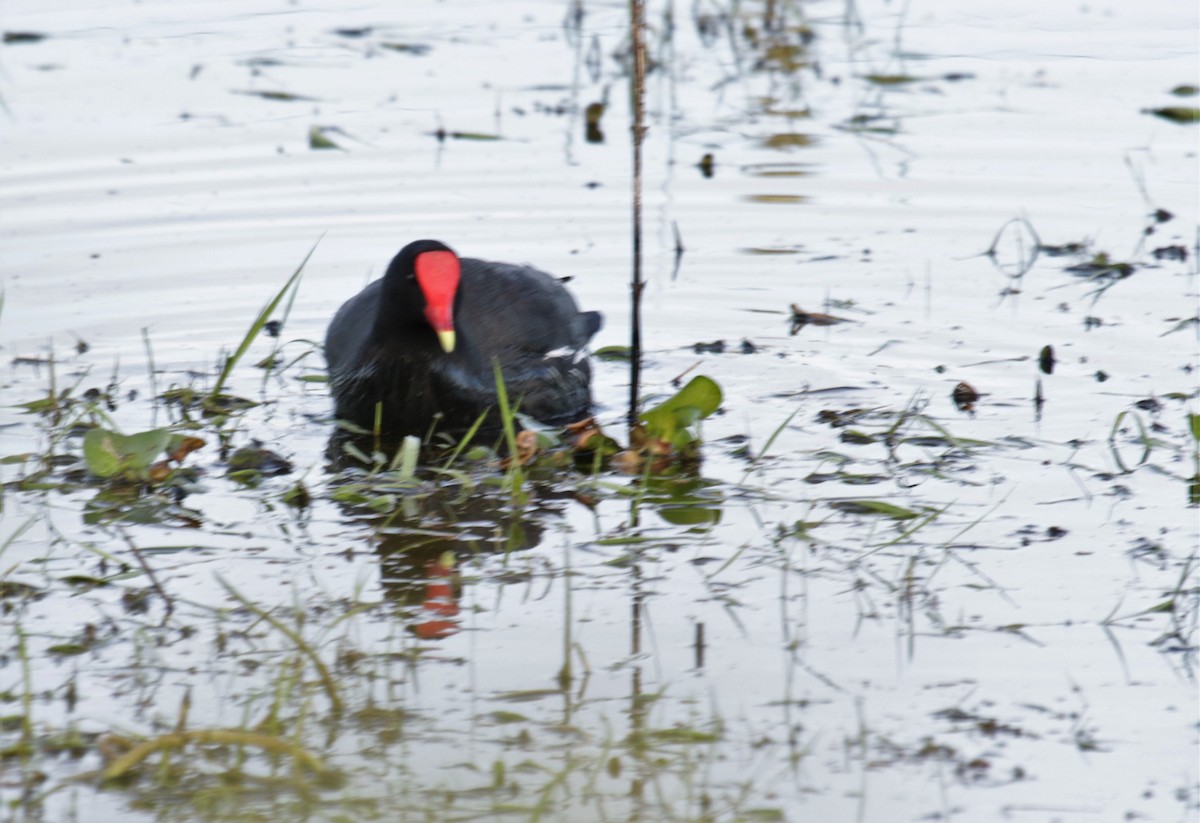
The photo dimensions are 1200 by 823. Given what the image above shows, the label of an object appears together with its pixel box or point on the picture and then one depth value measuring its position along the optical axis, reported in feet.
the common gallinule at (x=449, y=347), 35.99
